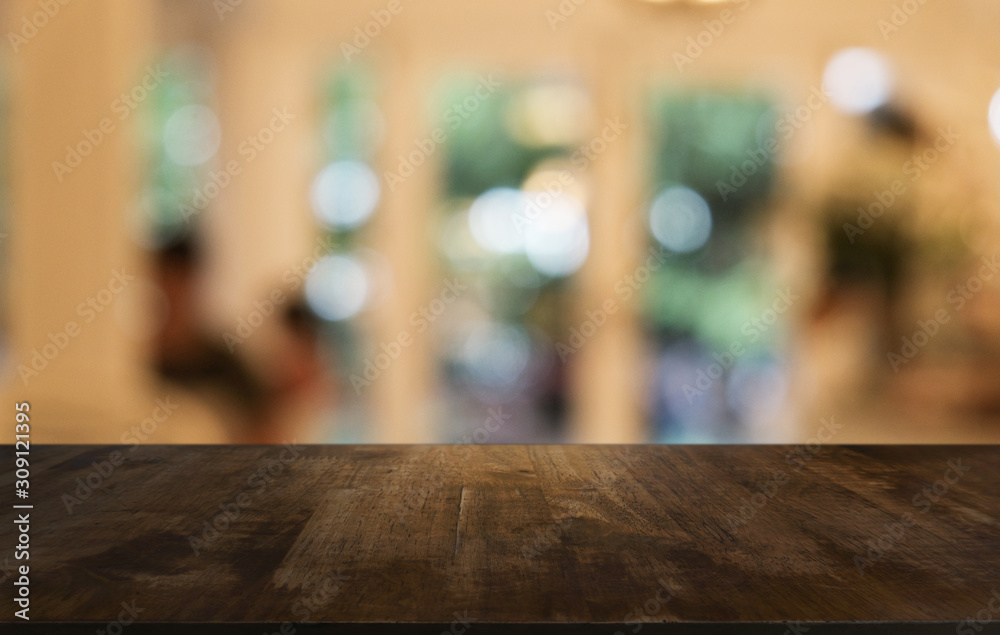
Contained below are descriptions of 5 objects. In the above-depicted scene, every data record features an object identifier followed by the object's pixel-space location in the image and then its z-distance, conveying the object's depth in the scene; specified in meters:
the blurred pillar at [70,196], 3.50
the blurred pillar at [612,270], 4.26
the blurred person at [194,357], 4.14
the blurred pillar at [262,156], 4.23
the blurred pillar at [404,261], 4.23
